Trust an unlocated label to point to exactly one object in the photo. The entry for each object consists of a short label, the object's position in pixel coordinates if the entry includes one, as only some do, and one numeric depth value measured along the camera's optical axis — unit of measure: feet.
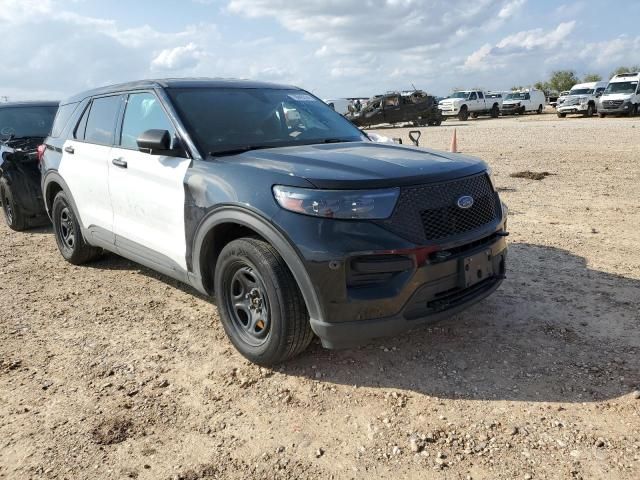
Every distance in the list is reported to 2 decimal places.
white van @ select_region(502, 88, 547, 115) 125.90
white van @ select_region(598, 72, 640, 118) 92.53
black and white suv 9.39
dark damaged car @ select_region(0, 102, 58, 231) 23.84
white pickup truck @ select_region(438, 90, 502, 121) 114.21
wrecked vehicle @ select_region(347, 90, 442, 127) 89.81
